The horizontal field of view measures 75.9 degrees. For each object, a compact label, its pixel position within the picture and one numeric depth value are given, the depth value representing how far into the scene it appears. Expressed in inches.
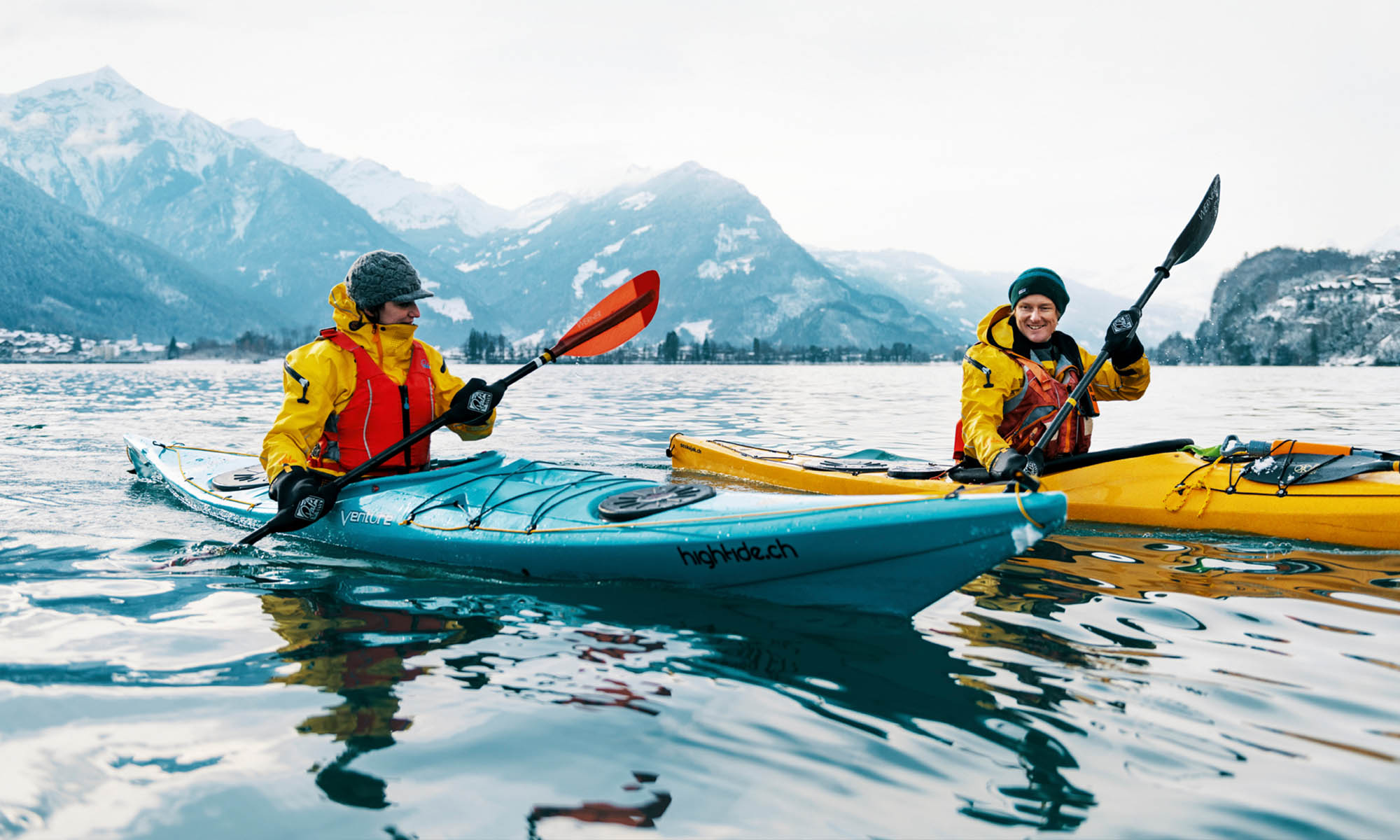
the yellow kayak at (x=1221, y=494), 267.1
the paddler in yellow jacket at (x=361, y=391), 243.8
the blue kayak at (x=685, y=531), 180.2
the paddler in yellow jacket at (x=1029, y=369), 268.4
